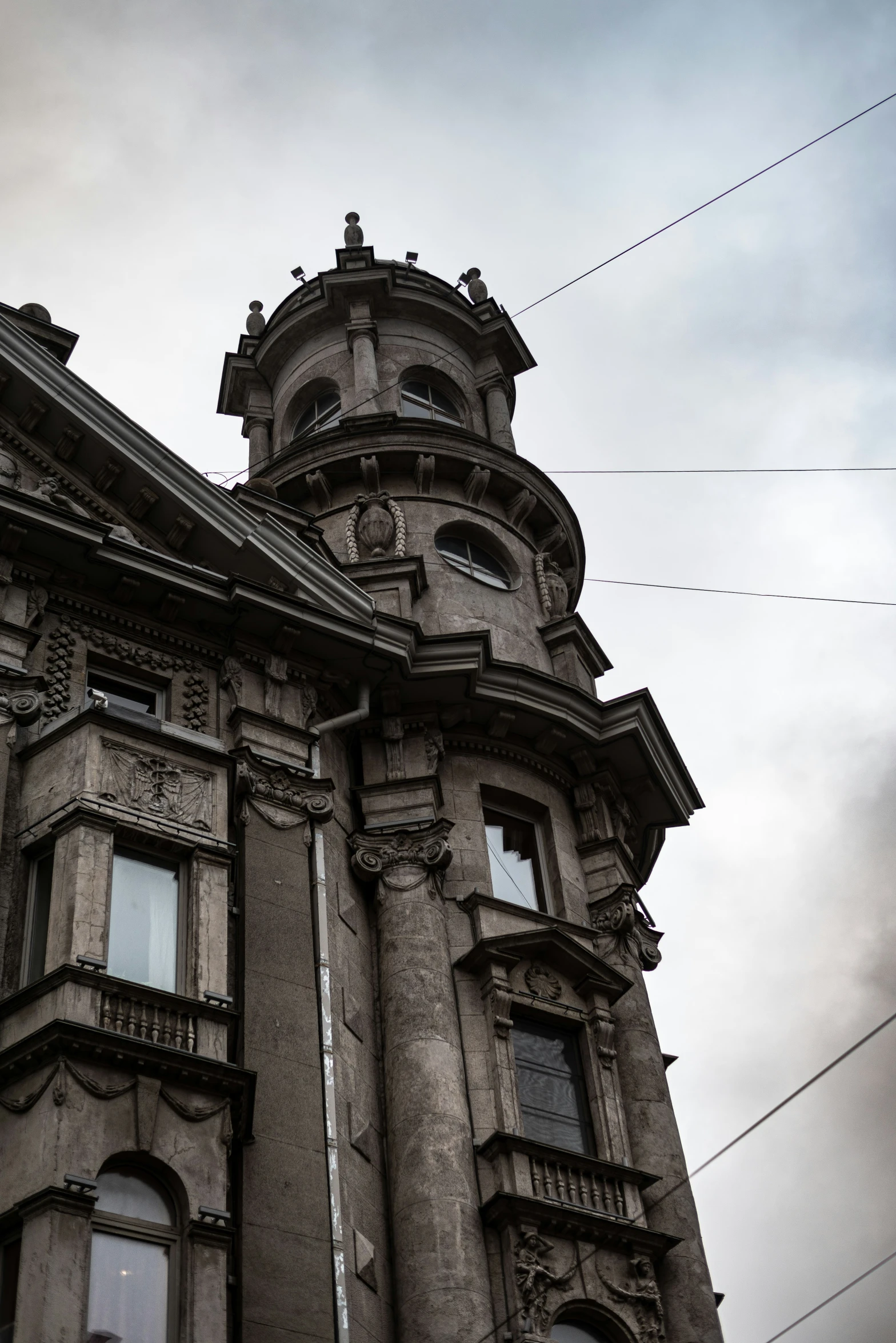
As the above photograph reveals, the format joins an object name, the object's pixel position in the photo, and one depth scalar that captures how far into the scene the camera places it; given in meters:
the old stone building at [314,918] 18.55
